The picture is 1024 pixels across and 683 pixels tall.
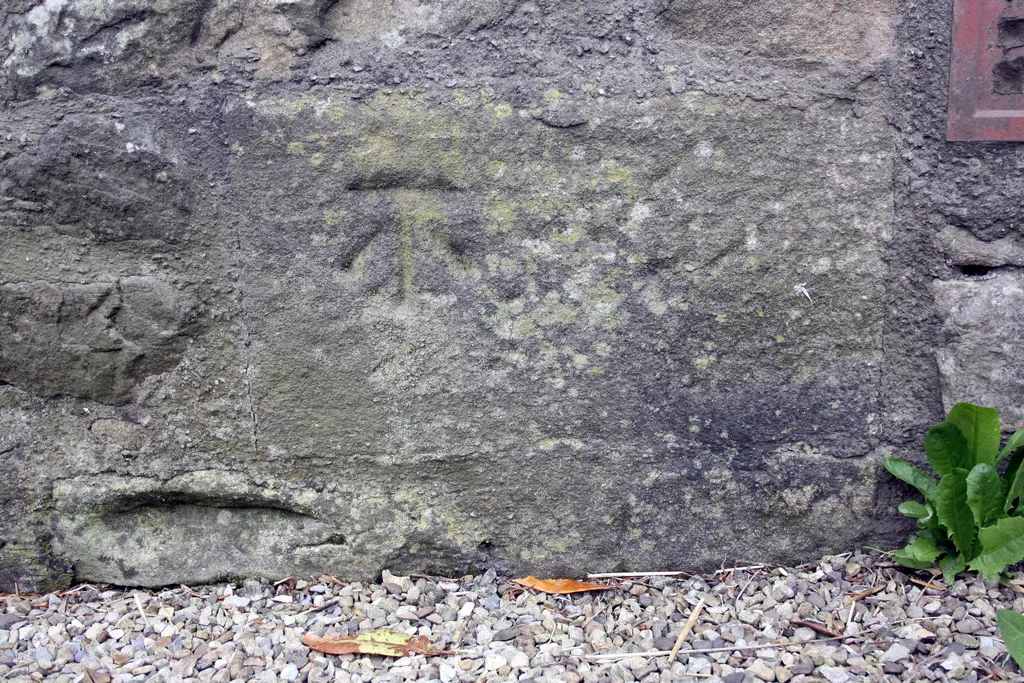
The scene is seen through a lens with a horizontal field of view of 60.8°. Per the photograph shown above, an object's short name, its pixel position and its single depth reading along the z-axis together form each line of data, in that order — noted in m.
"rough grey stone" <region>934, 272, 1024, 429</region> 1.34
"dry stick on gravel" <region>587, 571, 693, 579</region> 1.45
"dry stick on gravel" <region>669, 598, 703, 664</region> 1.29
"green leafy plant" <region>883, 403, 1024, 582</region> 1.29
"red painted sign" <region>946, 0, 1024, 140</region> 1.29
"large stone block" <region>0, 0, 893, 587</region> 1.32
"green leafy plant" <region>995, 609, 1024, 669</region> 1.10
